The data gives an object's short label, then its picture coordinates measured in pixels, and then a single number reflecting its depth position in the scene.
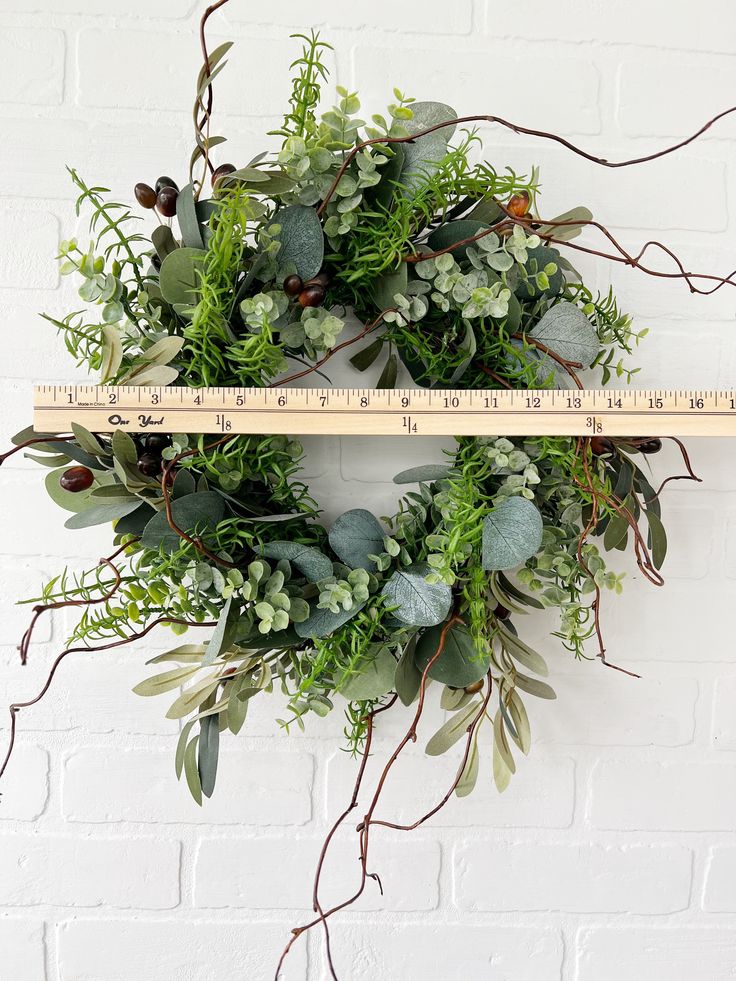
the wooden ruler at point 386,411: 0.73
